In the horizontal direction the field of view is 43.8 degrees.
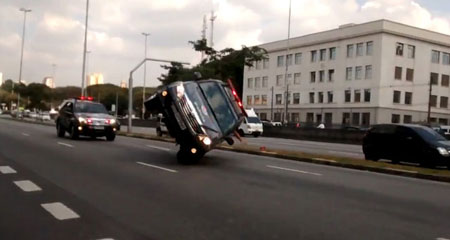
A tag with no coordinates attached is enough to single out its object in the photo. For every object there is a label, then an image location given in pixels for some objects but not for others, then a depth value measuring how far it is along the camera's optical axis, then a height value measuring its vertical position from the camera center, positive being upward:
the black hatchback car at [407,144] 18.28 -0.45
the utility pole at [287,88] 84.68 +5.78
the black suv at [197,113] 15.73 +0.23
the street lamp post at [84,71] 47.11 +3.72
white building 78.62 +8.33
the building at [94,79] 173.29 +11.34
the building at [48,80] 176.55 +10.23
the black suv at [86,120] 25.62 -0.25
